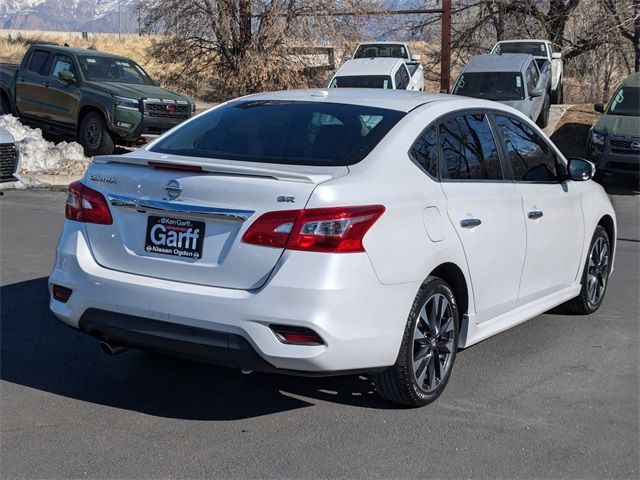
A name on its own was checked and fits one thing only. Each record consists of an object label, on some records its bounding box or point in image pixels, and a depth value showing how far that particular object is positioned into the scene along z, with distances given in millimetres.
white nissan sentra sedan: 4367
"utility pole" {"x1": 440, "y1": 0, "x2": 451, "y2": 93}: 24141
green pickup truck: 16438
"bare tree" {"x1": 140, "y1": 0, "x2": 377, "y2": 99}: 25672
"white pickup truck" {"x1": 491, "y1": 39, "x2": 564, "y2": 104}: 27047
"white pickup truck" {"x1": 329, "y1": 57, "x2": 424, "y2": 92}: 22625
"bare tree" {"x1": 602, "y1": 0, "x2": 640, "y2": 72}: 25750
